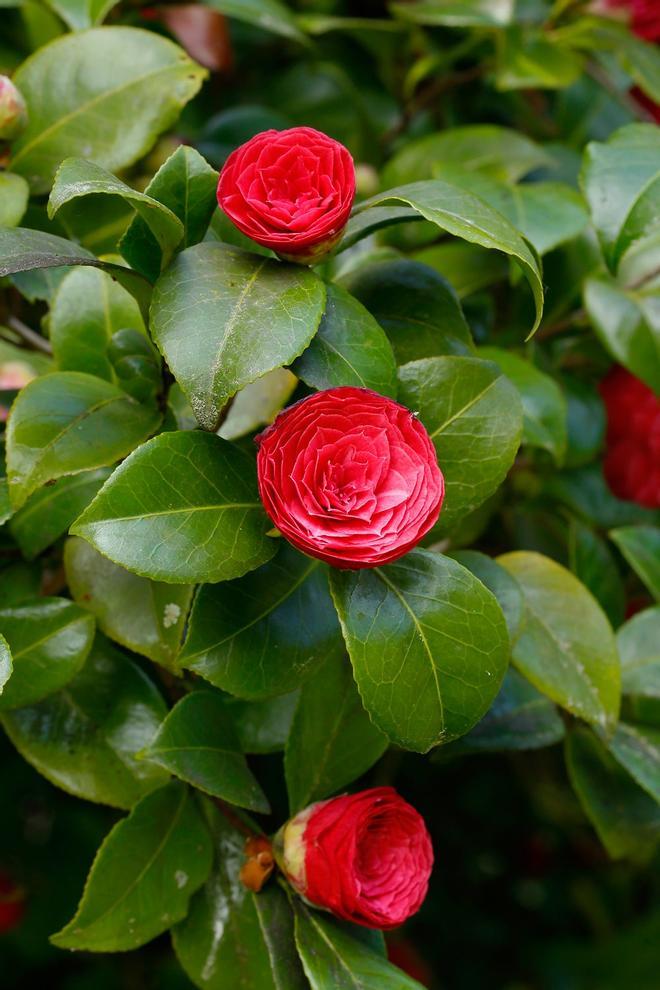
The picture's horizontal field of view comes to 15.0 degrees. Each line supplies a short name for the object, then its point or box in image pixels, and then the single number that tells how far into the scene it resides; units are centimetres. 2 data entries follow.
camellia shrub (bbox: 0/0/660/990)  82
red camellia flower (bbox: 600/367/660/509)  107
